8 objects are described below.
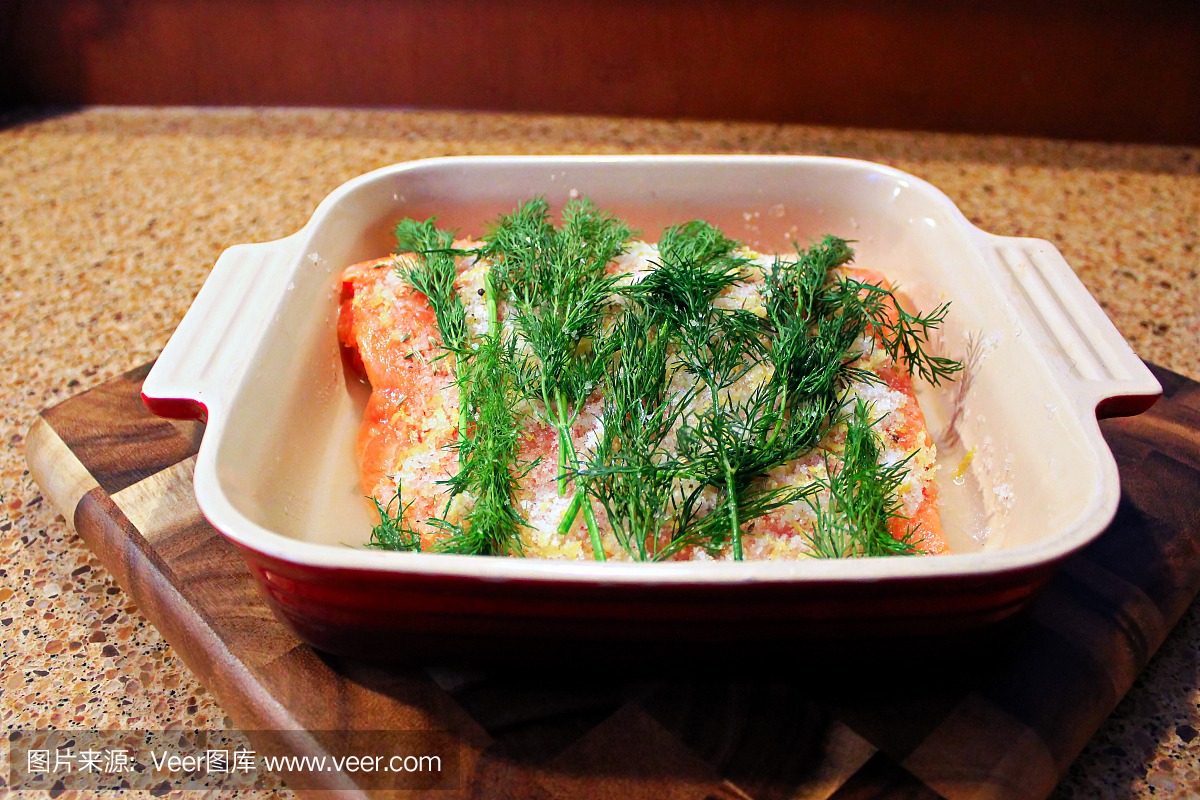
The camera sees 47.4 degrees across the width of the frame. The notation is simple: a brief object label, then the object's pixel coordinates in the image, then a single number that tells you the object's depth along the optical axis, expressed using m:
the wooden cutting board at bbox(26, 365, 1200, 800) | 0.34
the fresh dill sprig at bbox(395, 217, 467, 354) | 0.41
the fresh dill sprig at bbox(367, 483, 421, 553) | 0.37
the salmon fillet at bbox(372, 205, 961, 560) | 0.36
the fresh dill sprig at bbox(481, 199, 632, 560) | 0.39
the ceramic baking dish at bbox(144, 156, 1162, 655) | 0.32
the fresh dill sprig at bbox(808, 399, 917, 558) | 0.36
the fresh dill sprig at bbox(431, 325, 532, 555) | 0.36
